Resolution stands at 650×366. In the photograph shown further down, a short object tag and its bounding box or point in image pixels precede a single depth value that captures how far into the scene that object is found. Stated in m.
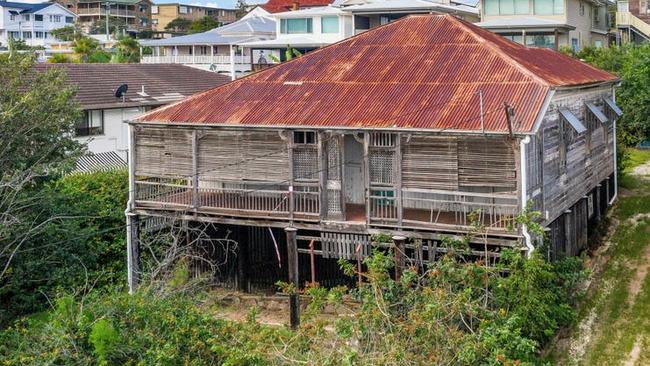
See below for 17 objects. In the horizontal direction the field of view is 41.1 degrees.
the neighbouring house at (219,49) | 67.06
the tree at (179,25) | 126.62
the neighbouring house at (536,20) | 49.44
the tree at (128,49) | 70.12
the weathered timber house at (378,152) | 19.30
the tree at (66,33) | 93.12
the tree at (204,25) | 104.19
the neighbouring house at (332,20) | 55.53
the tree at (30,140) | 21.12
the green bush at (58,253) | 22.12
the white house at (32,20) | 111.38
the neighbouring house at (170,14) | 133.75
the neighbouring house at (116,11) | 124.44
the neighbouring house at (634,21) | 56.94
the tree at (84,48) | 72.12
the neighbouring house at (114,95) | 37.28
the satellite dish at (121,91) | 39.16
